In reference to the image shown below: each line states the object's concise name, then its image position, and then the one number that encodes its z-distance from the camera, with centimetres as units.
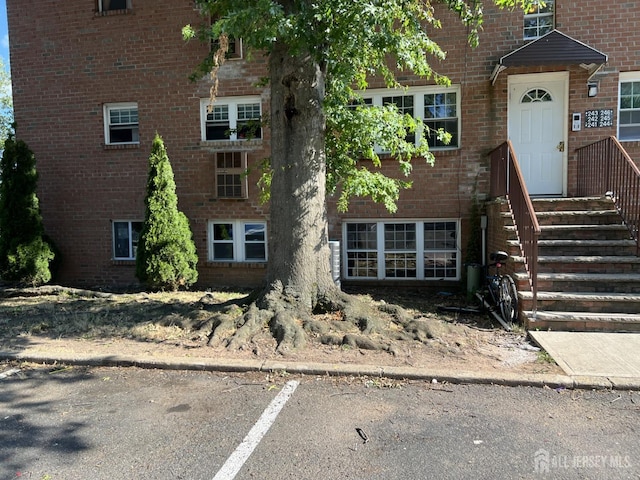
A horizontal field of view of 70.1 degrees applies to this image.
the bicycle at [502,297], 622
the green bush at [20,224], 950
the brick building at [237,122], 862
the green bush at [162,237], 914
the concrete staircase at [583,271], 586
